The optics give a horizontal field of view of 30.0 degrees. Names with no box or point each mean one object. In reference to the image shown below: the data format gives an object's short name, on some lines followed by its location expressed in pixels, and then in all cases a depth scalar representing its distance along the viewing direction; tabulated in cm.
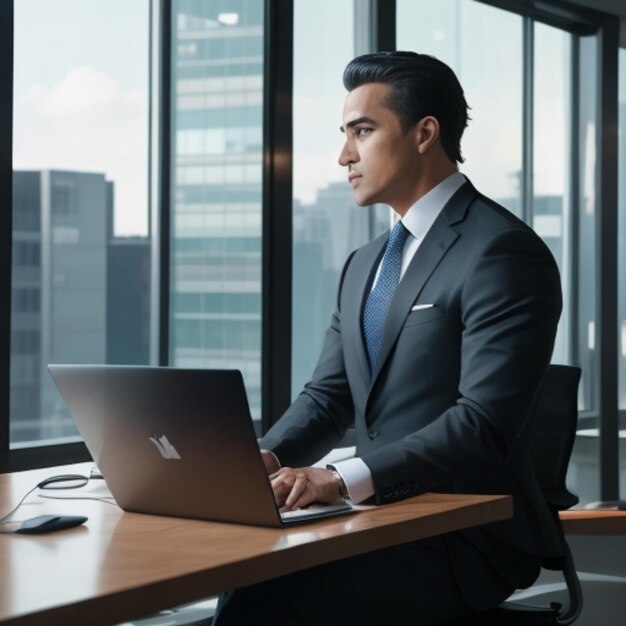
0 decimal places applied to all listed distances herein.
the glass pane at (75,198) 355
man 183
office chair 213
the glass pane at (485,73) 523
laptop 156
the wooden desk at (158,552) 126
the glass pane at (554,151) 593
